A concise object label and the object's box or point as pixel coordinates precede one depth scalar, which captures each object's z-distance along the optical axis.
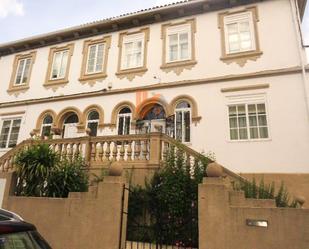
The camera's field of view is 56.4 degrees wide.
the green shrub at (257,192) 8.16
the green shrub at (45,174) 8.97
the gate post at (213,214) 6.37
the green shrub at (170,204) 7.65
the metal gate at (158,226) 7.52
